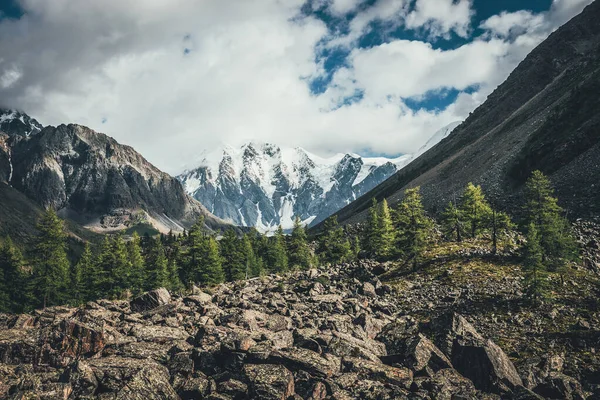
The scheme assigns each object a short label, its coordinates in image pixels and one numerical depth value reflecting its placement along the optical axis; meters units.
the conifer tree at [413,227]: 50.44
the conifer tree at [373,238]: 61.72
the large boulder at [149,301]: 35.78
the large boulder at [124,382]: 16.86
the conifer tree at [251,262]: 75.19
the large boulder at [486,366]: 20.36
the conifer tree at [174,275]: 65.25
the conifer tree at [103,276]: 62.84
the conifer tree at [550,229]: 40.59
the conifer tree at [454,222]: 59.50
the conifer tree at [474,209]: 56.77
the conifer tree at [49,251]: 54.75
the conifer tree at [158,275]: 65.62
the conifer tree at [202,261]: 66.12
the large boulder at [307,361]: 19.86
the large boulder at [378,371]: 19.64
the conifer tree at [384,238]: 60.56
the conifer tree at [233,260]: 72.94
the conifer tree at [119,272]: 63.34
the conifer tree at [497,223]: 49.83
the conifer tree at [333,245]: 75.05
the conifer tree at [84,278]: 64.56
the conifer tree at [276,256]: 79.50
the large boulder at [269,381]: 17.62
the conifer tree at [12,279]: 68.12
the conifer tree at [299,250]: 82.31
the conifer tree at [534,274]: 32.88
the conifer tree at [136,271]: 65.44
